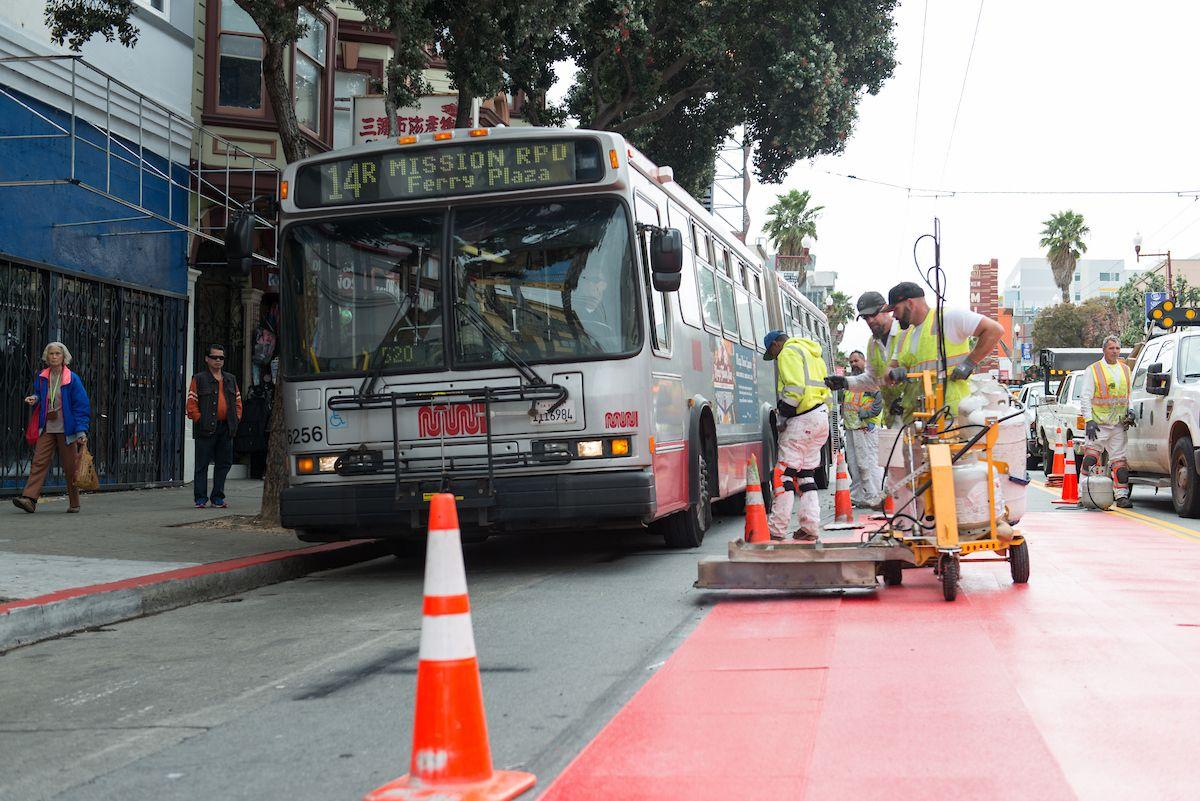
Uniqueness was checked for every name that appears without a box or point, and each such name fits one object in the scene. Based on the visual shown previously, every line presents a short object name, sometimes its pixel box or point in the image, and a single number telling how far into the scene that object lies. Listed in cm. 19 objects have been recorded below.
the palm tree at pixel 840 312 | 9988
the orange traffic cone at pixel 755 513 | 971
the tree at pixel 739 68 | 1938
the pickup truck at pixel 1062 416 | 2253
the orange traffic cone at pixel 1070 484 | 1722
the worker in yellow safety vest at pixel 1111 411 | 1645
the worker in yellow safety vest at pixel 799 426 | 1038
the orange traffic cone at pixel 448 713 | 388
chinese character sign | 2114
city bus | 950
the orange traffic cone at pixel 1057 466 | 1967
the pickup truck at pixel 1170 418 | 1490
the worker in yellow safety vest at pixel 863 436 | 1616
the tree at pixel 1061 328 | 6981
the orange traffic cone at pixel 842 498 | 1359
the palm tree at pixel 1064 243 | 7344
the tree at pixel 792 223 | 7344
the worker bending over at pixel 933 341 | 820
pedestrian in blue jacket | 1375
